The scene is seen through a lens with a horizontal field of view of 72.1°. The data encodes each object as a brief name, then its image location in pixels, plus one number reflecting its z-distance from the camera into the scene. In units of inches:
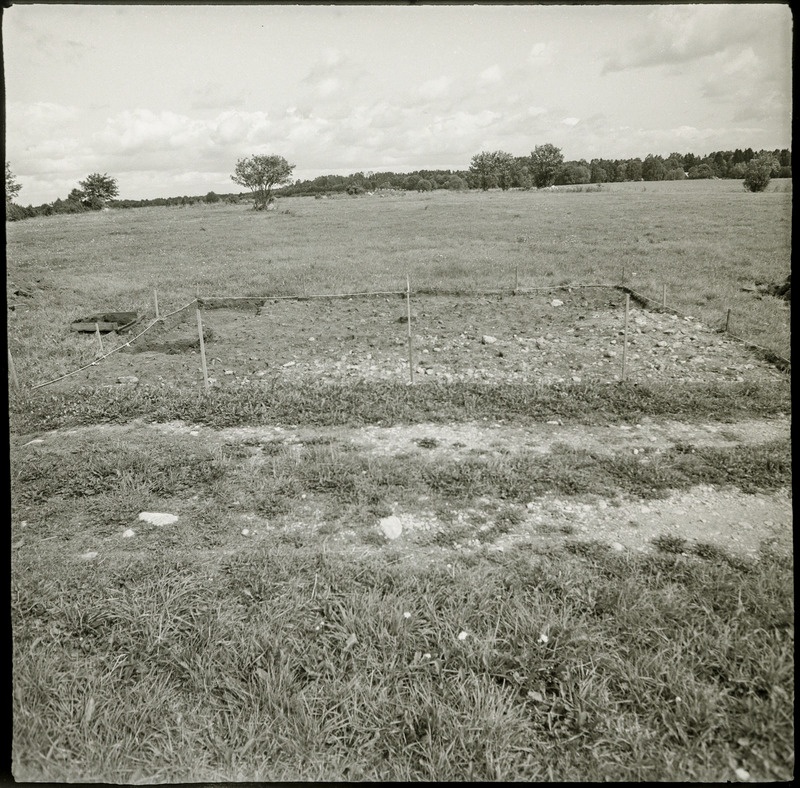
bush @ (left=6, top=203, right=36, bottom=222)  1773.5
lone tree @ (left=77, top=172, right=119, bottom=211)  2377.0
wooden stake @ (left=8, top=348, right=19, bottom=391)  346.9
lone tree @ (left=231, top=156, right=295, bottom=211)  2433.6
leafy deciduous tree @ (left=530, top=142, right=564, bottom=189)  3036.4
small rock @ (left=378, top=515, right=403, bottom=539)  188.7
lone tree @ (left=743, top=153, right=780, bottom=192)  1651.1
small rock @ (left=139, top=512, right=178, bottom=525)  197.5
